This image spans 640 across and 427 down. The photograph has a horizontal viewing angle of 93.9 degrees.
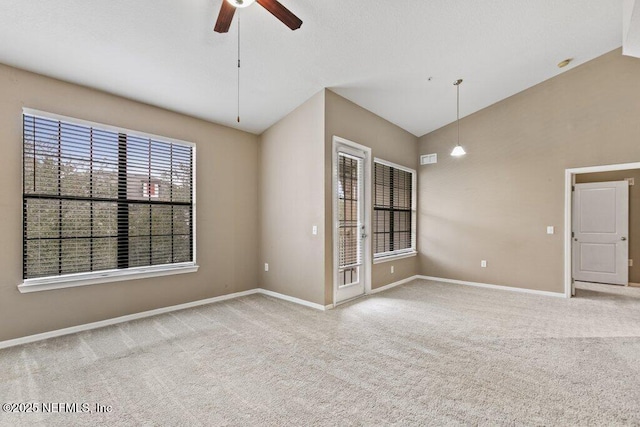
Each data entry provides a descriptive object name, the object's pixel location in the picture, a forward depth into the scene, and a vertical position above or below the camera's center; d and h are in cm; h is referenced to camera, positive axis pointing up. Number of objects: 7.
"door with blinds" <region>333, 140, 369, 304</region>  434 -12
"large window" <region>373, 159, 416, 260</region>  529 +7
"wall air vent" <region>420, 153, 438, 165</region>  614 +114
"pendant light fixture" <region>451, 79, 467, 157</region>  445 +98
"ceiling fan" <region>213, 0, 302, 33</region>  198 +140
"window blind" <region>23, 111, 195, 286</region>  310 +17
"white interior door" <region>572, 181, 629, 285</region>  550 -37
